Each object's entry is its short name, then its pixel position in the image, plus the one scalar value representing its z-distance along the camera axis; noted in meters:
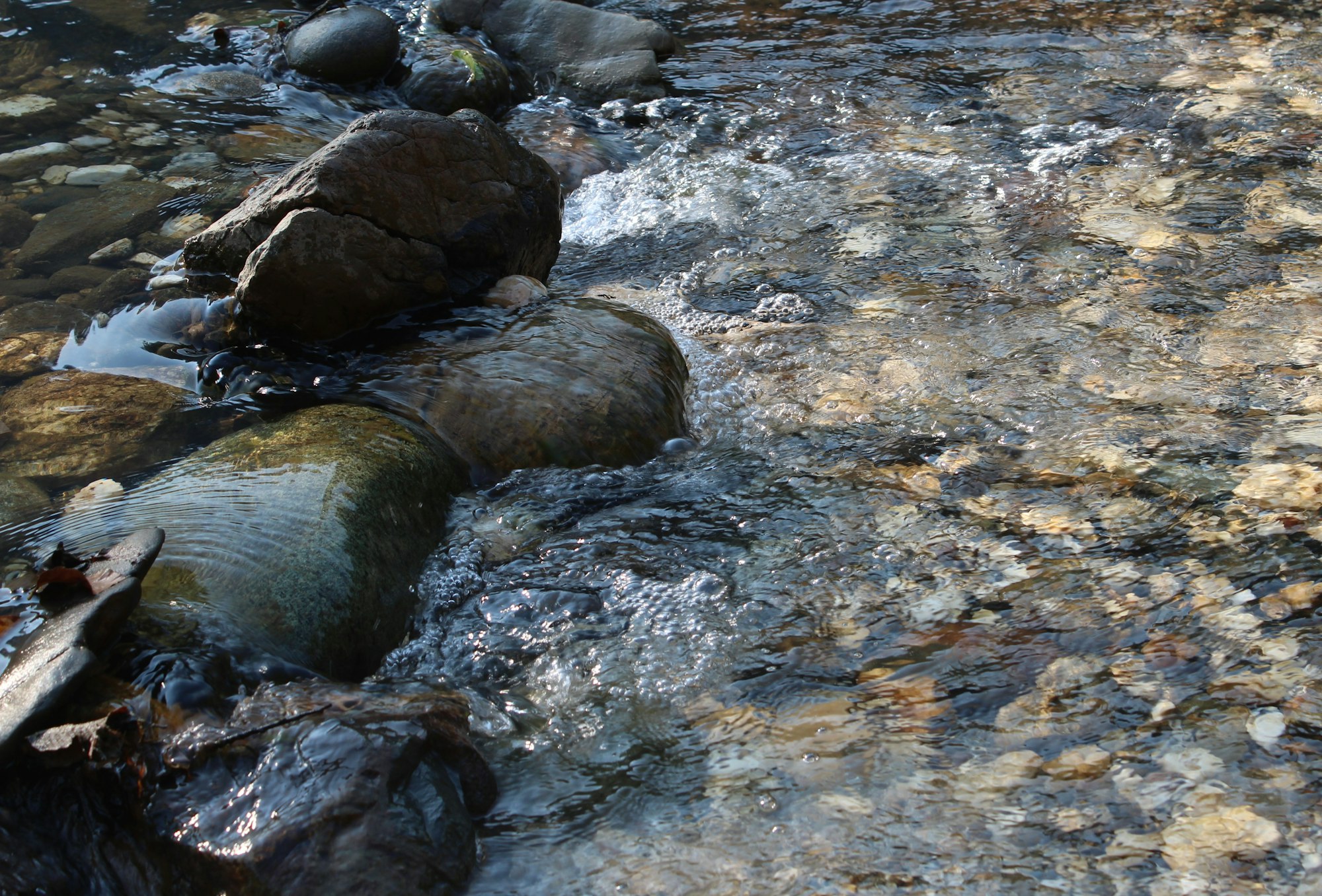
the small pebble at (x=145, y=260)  4.97
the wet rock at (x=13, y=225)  5.23
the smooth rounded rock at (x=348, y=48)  7.13
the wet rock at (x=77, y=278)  4.82
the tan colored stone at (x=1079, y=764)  2.22
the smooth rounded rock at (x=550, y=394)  3.63
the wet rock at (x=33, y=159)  5.92
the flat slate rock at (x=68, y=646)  2.19
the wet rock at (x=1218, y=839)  1.98
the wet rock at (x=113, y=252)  5.04
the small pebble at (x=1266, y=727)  2.22
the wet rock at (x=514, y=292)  4.30
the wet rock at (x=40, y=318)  4.46
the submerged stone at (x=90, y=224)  5.08
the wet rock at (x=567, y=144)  6.29
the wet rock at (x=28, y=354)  4.15
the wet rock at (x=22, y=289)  4.73
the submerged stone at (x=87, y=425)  3.54
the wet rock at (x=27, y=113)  6.47
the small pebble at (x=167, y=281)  4.53
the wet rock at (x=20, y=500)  3.21
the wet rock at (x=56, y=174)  5.83
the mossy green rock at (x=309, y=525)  2.68
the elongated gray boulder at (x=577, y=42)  7.36
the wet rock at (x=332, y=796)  2.00
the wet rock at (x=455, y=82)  6.98
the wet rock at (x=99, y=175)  5.83
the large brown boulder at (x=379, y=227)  3.85
